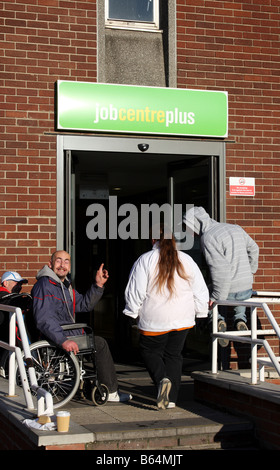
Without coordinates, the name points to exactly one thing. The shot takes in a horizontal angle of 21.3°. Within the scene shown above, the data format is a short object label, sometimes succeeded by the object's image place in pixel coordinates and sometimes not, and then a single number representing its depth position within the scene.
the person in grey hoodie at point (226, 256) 7.96
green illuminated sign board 8.76
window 9.30
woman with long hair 6.64
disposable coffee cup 5.30
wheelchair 6.69
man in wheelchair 6.75
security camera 9.03
